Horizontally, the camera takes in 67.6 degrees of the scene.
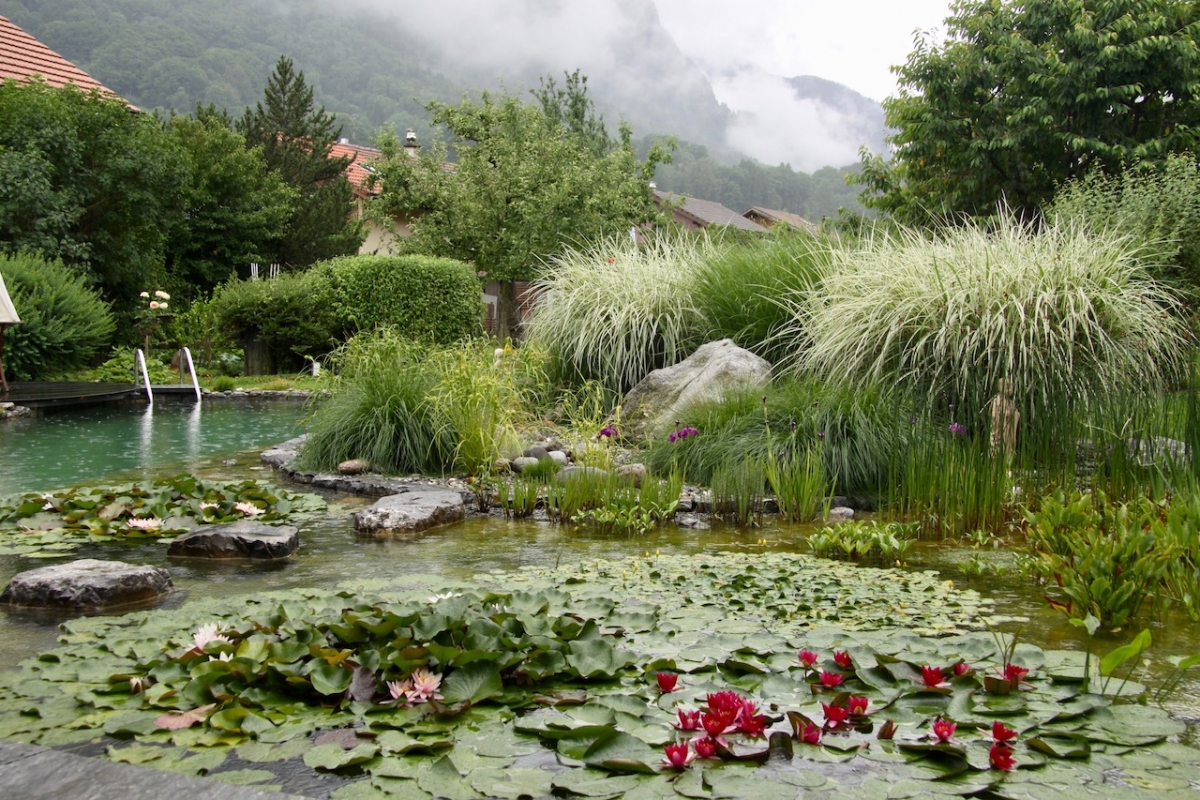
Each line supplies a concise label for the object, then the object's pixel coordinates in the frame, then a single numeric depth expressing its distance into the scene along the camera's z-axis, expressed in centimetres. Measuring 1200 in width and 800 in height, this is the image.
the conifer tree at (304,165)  2408
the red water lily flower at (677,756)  185
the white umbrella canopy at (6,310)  959
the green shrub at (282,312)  1595
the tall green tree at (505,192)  1805
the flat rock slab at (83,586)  325
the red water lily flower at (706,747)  192
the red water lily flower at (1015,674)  224
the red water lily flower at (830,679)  226
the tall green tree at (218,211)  2102
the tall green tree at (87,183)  1383
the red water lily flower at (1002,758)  184
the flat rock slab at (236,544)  414
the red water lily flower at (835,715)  205
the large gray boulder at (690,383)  679
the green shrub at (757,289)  770
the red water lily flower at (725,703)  203
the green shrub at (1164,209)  912
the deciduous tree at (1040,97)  1450
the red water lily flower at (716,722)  195
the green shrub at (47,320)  1225
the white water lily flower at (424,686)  220
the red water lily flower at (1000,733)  190
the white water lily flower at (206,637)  244
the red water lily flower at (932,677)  222
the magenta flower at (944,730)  195
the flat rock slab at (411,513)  479
